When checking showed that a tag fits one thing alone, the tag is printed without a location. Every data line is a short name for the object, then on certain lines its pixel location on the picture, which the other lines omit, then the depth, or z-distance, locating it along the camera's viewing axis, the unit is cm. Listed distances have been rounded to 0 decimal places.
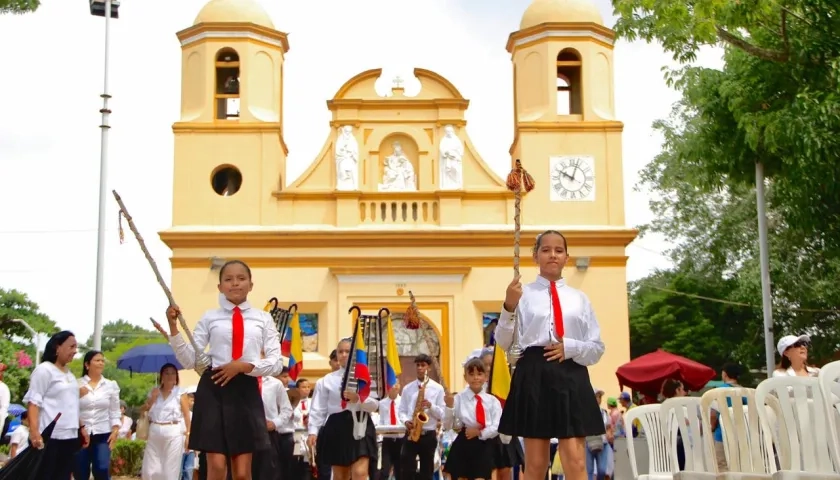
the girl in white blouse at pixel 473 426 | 1215
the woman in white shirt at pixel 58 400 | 1128
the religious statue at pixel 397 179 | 3044
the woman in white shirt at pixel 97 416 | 1213
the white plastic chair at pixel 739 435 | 702
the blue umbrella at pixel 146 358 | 2392
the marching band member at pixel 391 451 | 1532
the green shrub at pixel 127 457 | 2447
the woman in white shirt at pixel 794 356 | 1080
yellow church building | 2922
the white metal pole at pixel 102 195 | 2212
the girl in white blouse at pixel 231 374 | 827
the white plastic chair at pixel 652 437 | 952
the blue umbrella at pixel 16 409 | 2182
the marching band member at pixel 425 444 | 1422
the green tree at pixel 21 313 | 4971
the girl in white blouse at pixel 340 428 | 1200
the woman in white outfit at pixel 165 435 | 1386
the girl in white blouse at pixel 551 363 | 739
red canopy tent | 2261
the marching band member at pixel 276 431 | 1212
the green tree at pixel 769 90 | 1519
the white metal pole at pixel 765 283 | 2080
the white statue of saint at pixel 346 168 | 3009
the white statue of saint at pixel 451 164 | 3005
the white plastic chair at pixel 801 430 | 609
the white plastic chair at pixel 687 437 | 757
